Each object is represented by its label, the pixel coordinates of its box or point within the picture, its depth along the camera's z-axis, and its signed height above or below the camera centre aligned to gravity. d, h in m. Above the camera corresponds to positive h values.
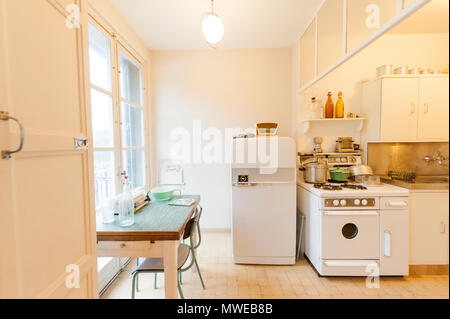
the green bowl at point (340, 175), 2.46 -0.31
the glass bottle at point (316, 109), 2.73 +0.52
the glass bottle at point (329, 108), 2.62 +0.51
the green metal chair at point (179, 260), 1.57 -0.88
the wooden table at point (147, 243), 1.35 -0.61
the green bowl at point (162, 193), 2.12 -0.44
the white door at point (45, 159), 0.62 -0.03
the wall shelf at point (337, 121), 2.57 +0.35
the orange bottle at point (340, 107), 2.58 +0.51
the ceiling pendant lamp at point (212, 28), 1.70 +1.01
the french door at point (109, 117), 1.89 +0.33
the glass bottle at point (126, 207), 1.56 -0.42
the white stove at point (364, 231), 2.00 -0.80
